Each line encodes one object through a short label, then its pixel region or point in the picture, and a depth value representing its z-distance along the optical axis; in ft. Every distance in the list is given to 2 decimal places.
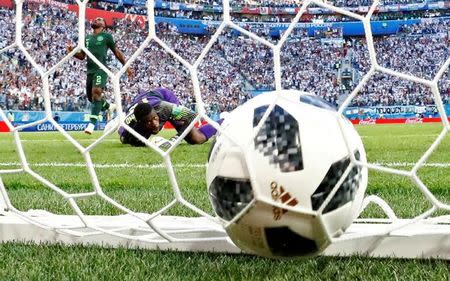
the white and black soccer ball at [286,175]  3.76
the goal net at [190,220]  3.96
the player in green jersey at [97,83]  23.95
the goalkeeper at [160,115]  15.74
